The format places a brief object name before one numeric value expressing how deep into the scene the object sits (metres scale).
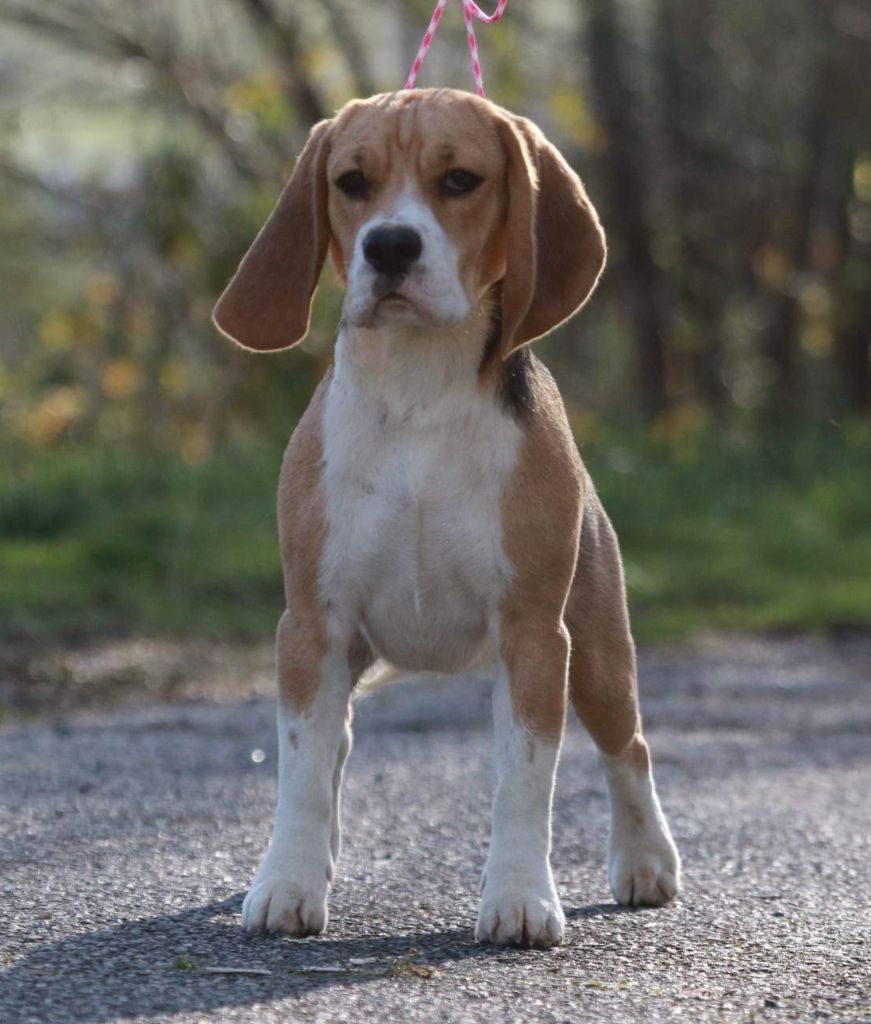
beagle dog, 3.97
